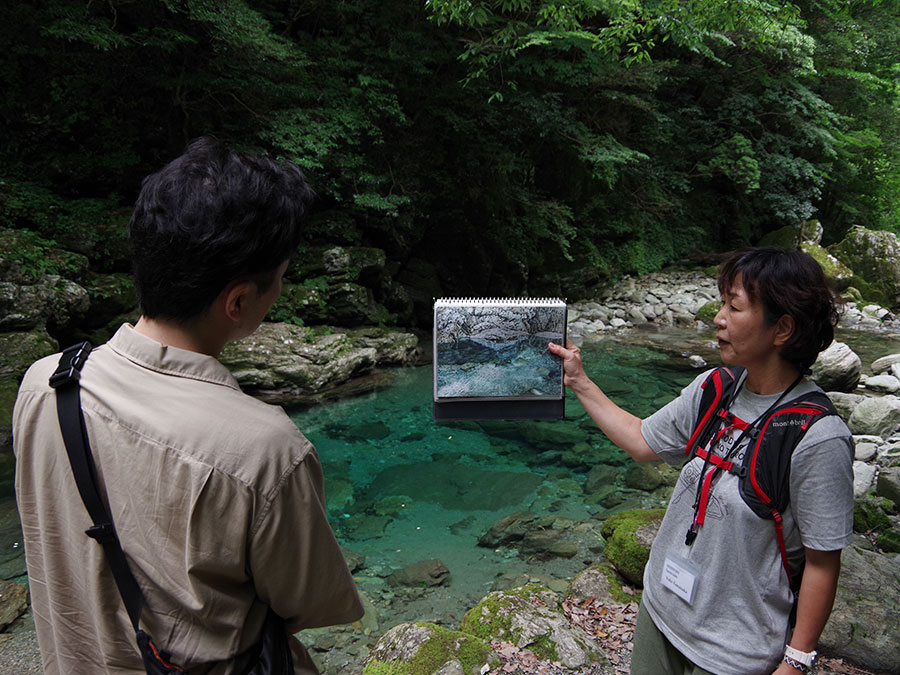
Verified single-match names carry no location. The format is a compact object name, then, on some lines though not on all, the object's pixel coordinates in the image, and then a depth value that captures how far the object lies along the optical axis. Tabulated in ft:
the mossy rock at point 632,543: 11.21
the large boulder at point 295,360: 25.12
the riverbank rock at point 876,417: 19.20
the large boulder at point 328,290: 30.17
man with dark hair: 2.95
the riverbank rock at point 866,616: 8.36
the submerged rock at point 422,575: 13.07
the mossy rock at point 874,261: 48.08
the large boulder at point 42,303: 21.02
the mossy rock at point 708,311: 42.39
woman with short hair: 4.53
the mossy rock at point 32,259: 21.68
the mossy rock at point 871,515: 13.19
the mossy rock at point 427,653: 8.14
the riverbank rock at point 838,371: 24.93
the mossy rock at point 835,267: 46.50
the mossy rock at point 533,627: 8.95
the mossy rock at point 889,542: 12.12
